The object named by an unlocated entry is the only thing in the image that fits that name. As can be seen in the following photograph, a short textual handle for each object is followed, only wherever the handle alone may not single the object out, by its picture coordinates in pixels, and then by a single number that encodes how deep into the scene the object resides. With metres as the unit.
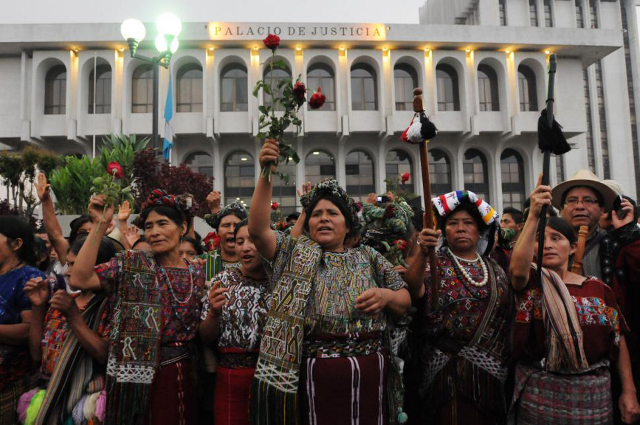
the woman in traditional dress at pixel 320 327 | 2.15
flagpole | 22.28
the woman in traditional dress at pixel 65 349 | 2.45
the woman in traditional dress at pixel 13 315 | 2.72
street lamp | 8.59
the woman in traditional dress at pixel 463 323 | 2.55
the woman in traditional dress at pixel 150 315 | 2.37
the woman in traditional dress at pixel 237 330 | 2.52
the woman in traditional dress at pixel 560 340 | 2.36
